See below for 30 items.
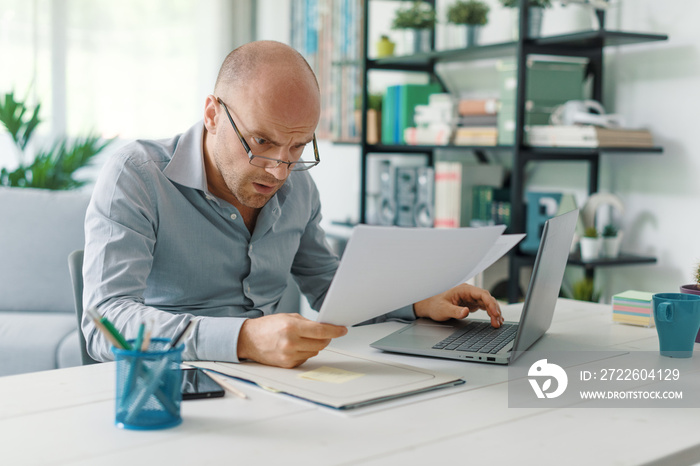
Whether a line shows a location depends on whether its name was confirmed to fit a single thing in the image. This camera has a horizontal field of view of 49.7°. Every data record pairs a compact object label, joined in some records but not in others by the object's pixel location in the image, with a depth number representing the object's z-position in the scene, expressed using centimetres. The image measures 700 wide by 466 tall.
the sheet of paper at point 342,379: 96
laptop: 116
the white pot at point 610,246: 257
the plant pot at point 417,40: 331
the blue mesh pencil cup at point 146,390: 85
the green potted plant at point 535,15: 265
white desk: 78
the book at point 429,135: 307
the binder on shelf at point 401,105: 331
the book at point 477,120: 289
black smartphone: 96
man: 128
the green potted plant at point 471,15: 304
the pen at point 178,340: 90
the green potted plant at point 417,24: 329
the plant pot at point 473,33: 306
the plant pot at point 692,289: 134
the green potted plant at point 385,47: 347
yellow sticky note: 104
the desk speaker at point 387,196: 337
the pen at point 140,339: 86
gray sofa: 277
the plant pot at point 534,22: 265
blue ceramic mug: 123
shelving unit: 247
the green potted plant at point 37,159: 338
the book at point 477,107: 288
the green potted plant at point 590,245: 254
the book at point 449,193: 307
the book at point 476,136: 287
